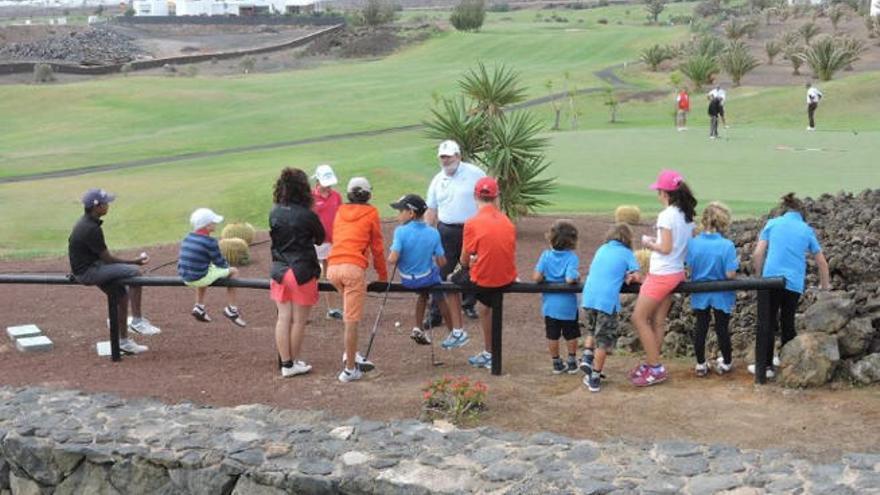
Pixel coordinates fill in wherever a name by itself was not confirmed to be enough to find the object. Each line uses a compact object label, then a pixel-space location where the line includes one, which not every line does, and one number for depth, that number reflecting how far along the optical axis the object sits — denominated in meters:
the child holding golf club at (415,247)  9.87
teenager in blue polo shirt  9.02
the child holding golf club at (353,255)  9.44
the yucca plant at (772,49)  57.38
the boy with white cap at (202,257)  10.84
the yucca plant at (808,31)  63.06
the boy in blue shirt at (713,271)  9.02
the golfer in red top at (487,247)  9.37
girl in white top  8.90
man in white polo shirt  11.48
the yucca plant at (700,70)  47.64
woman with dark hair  9.58
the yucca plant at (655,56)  59.09
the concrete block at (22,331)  11.50
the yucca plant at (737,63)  49.38
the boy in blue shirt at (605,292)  8.84
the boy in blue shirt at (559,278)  9.35
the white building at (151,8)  167.38
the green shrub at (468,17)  87.62
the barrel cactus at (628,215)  18.03
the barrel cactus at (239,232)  17.72
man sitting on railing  10.48
